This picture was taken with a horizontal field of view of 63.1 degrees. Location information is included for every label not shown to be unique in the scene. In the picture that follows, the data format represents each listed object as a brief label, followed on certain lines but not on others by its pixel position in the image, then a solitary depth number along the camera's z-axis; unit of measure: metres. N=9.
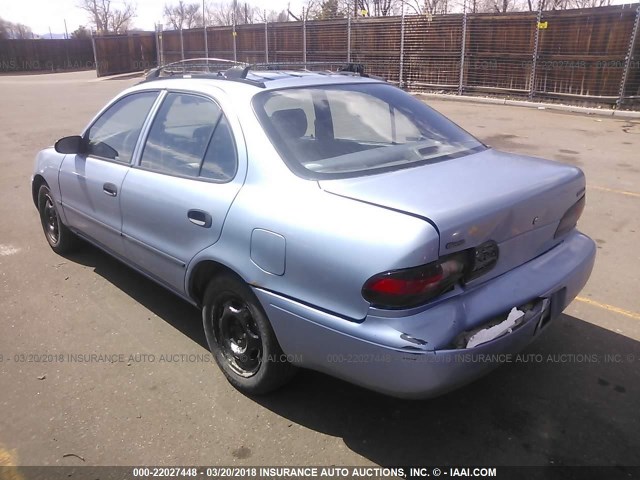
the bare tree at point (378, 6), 40.69
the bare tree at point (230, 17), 38.19
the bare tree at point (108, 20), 60.47
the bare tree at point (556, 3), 30.09
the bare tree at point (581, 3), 34.03
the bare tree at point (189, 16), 53.03
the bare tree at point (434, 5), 28.42
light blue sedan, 2.11
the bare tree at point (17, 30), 71.96
